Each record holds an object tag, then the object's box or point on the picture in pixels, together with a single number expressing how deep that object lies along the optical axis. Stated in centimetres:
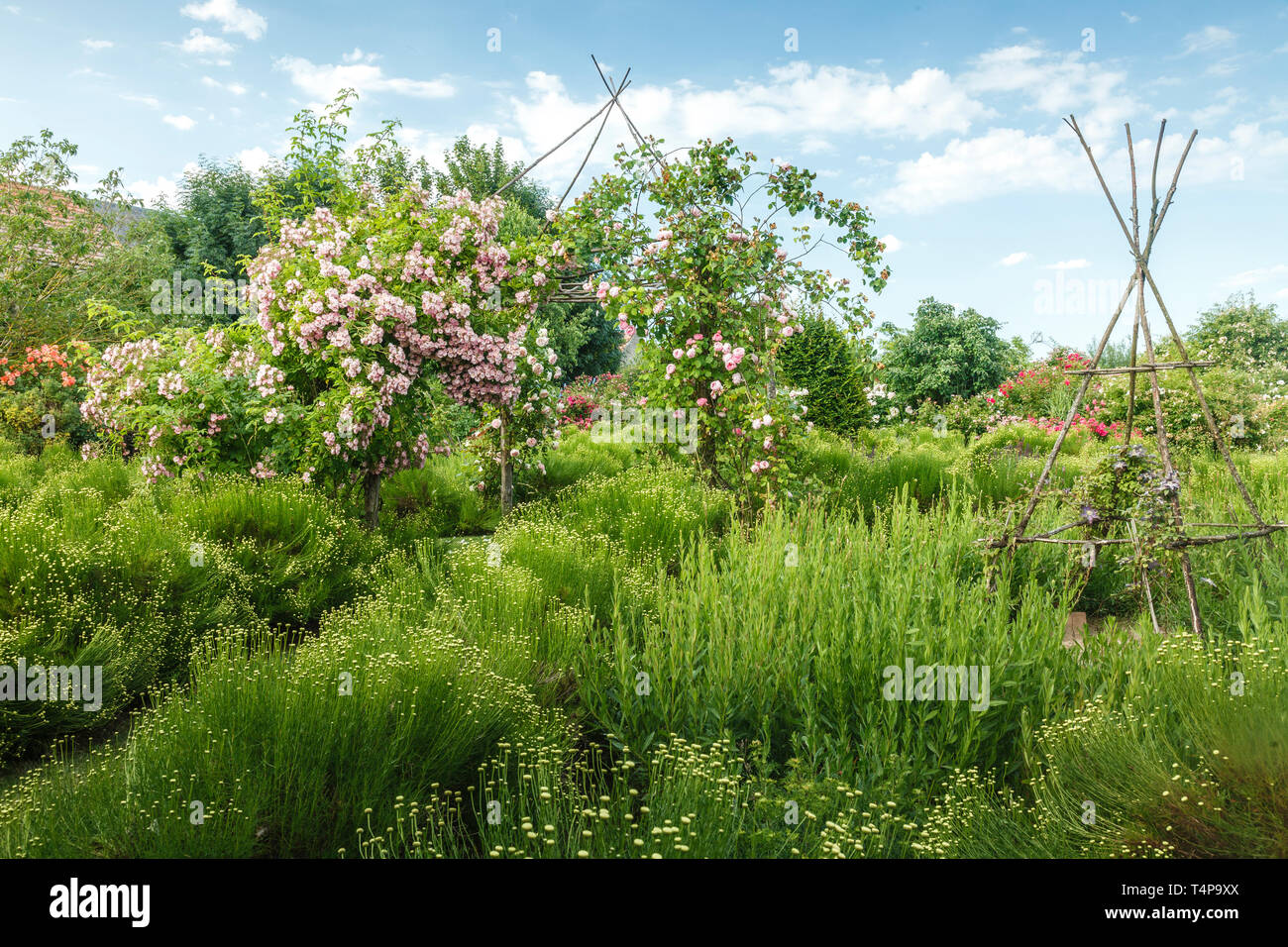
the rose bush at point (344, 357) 580
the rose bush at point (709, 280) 665
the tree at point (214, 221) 1614
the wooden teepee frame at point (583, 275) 721
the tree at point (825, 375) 1348
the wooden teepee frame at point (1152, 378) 399
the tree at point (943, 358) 1703
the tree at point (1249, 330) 2002
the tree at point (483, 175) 2292
